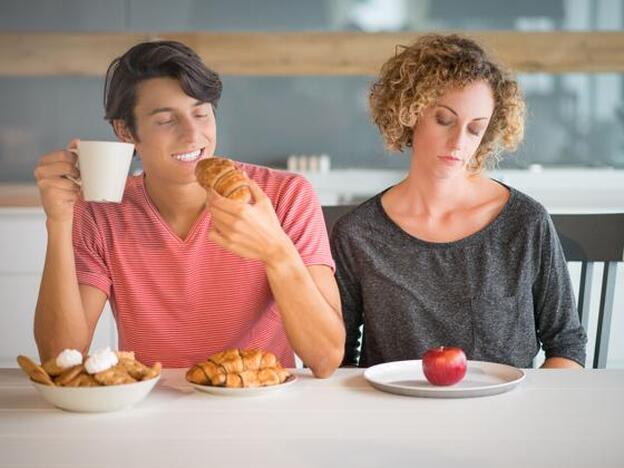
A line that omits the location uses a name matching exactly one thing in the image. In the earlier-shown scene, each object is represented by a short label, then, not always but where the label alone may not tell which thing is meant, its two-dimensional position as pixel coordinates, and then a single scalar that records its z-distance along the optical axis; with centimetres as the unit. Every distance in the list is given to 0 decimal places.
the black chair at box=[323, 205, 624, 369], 190
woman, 187
